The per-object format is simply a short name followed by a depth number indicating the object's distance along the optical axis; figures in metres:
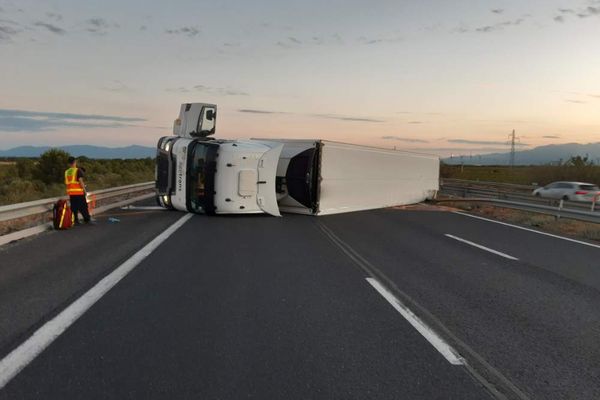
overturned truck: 16.52
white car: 30.44
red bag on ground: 12.65
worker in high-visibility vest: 13.11
